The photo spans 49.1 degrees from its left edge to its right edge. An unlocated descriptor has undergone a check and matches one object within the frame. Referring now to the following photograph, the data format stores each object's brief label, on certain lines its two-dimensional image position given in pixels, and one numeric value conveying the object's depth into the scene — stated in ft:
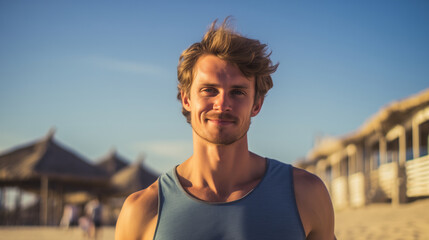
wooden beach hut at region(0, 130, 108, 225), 77.51
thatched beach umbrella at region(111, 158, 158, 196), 99.45
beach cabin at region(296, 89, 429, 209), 42.09
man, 4.68
